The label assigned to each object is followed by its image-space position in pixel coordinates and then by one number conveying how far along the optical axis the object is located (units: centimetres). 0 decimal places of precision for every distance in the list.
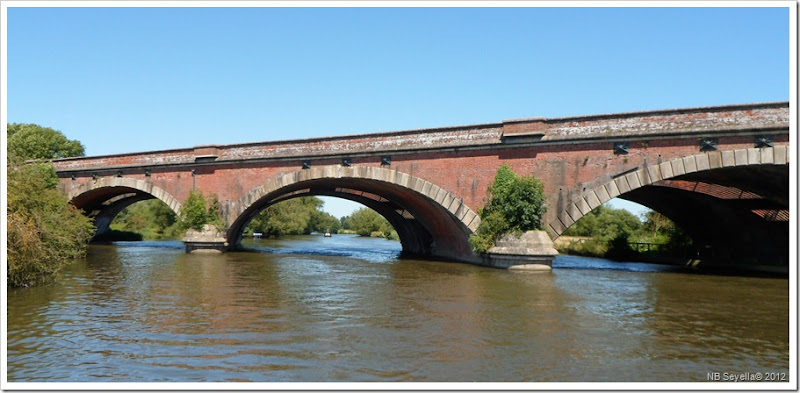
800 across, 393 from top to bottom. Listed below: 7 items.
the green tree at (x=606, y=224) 4212
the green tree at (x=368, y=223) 9660
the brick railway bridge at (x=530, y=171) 1942
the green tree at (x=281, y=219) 6162
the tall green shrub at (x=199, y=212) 2917
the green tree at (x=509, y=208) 2114
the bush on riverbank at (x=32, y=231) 1294
